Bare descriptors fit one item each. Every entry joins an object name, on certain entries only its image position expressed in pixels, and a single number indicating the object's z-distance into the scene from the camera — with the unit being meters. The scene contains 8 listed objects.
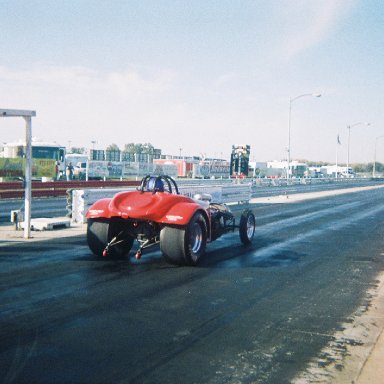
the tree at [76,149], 110.81
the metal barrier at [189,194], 14.77
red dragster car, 8.23
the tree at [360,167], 175.95
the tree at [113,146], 129.20
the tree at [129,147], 136.31
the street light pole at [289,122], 35.75
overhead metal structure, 11.33
